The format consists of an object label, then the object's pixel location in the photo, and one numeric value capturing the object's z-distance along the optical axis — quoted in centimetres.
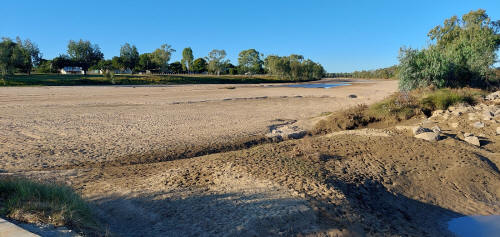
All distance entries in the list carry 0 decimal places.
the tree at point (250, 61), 11625
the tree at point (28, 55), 6738
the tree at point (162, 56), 9444
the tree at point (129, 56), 9764
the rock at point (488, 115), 1196
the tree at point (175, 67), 11108
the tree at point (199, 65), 11343
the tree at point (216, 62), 10456
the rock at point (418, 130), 1020
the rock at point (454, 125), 1165
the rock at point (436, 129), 1063
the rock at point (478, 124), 1121
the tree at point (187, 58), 10750
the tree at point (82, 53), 9650
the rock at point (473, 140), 962
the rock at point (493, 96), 1734
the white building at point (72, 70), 8862
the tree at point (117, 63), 9268
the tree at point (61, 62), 8783
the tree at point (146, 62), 9962
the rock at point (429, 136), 956
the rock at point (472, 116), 1226
